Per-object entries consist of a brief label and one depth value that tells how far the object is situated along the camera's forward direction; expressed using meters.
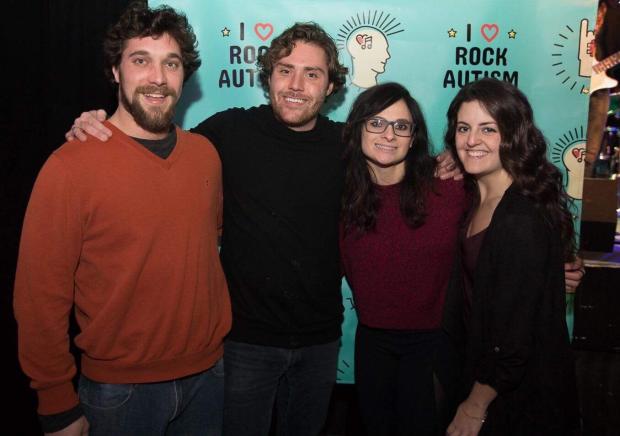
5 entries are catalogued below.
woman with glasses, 1.92
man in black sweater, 1.87
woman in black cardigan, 1.50
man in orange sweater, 1.43
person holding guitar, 2.80
